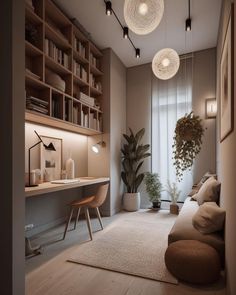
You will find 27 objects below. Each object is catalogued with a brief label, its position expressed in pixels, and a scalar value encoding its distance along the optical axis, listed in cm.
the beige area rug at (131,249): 205
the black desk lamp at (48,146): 304
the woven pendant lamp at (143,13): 177
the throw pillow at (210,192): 267
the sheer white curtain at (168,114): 441
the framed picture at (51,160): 312
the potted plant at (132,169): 444
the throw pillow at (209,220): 197
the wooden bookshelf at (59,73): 263
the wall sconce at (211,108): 406
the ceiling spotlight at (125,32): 346
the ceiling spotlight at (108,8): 292
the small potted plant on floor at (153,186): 435
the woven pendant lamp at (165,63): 254
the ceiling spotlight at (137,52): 418
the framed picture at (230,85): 145
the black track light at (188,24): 324
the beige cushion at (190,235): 192
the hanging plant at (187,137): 269
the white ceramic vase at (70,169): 347
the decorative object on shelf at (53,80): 287
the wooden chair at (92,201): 280
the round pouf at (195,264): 172
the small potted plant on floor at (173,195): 418
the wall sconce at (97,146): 395
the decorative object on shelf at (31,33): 255
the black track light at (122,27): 292
